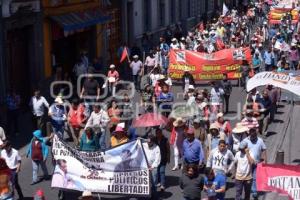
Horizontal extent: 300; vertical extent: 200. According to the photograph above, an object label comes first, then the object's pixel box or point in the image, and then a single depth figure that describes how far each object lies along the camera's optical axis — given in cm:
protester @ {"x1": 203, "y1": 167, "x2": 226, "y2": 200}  1172
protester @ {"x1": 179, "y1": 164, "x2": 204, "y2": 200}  1188
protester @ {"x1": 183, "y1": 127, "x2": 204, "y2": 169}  1337
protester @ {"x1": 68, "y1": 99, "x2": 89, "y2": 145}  1714
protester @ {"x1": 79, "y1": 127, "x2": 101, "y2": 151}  1395
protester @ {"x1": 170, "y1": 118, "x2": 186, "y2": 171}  1513
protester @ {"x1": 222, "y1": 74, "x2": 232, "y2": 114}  2112
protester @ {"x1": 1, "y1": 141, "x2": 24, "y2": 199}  1323
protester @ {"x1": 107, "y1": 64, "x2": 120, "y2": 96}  2381
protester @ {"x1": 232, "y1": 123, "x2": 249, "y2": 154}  1450
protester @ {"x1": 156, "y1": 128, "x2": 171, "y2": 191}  1373
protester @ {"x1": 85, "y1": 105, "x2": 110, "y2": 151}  1604
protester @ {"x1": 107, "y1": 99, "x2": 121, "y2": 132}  1634
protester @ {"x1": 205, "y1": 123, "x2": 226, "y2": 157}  1412
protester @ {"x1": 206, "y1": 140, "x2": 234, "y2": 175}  1289
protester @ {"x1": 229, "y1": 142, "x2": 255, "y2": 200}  1280
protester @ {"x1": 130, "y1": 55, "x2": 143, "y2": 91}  2611
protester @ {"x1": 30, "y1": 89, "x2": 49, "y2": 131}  1853
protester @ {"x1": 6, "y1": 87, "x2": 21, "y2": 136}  1898
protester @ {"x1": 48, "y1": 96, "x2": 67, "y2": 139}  1773
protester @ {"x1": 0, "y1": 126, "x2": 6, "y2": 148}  1461
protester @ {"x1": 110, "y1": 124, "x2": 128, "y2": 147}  1379
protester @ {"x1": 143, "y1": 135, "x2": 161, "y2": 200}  1320
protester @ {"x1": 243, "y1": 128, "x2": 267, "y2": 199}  1311
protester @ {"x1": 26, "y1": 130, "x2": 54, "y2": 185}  1427
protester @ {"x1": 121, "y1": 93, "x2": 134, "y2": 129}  1656
